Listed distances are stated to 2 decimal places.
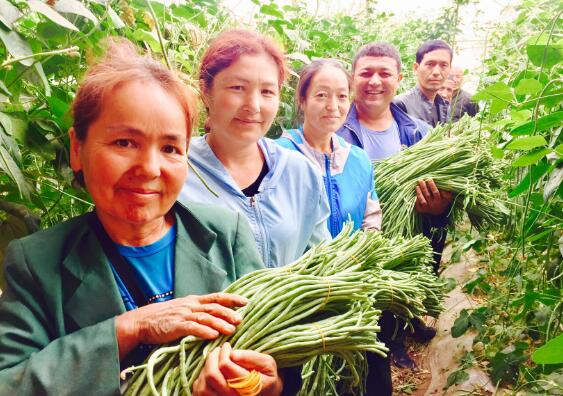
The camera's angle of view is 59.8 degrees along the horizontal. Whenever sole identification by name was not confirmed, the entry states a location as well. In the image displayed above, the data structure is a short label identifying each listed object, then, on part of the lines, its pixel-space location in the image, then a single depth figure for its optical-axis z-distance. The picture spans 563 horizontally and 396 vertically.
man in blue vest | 2.46
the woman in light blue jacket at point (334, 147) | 2.00
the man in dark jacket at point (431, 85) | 3.19
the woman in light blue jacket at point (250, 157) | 1.50
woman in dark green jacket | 0.87
